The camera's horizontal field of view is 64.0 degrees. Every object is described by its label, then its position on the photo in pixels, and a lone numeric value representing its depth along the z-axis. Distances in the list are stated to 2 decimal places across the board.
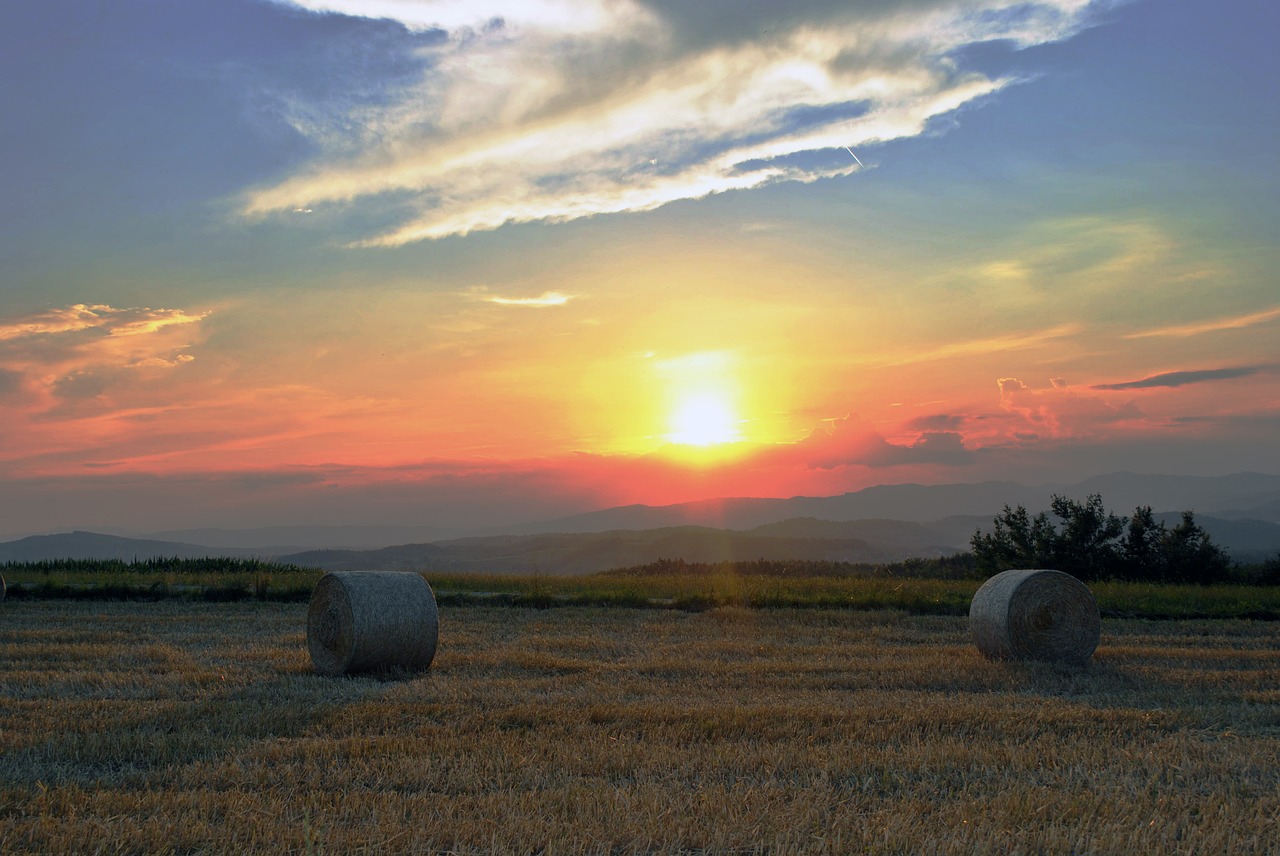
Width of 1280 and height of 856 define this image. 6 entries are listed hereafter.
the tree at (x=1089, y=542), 30.45
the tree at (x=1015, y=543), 31.22
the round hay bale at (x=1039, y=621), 14.74
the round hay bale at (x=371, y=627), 12.99
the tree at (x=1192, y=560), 29.88
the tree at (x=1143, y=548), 30.19
